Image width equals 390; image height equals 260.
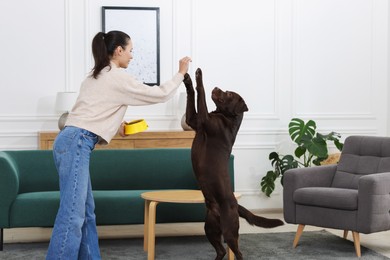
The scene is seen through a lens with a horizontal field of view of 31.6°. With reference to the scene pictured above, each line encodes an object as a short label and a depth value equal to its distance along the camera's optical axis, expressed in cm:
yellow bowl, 421
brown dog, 442
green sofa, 548
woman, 386
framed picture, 732
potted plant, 720
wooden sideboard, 677
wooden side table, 486
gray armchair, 514
